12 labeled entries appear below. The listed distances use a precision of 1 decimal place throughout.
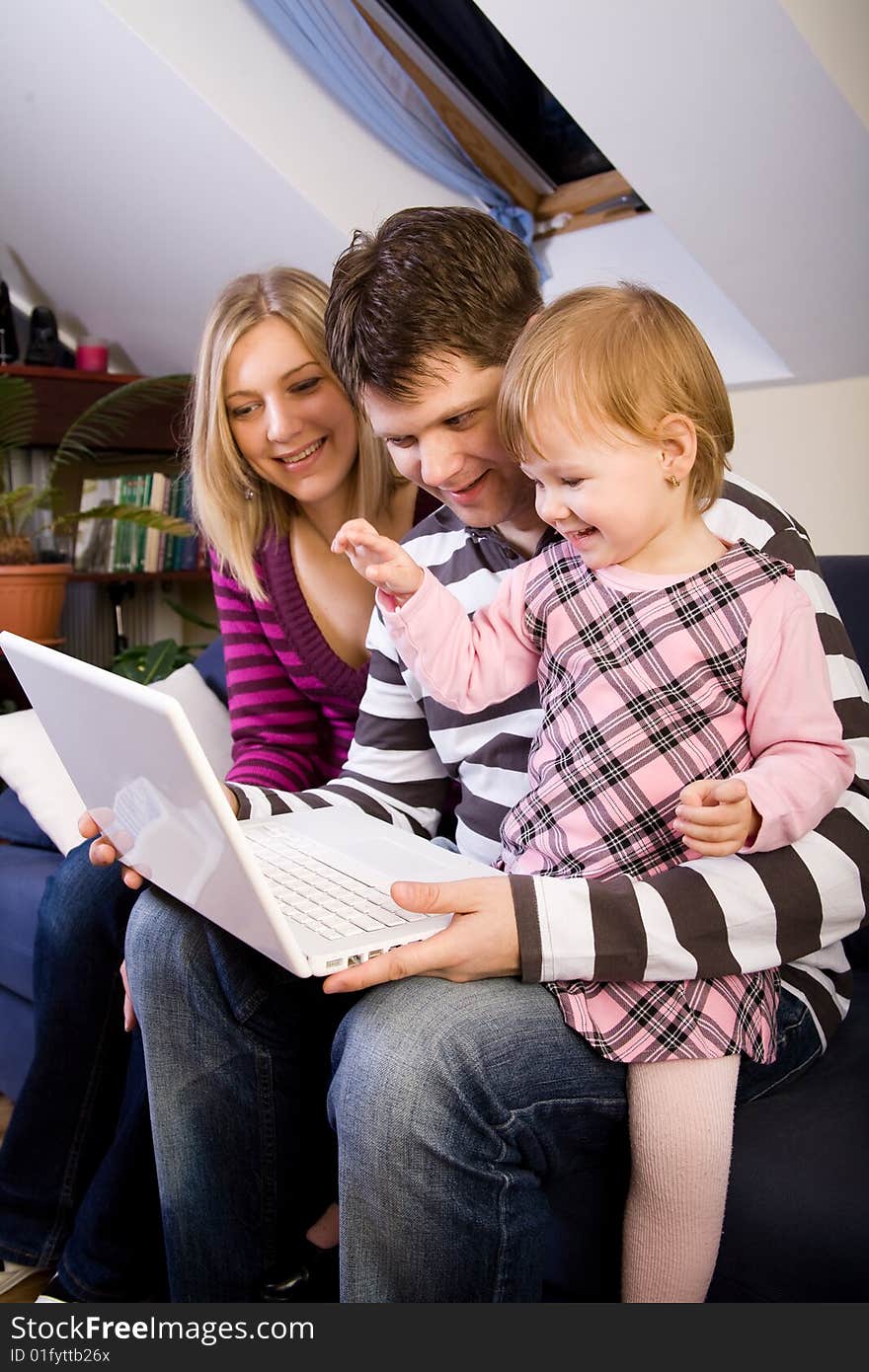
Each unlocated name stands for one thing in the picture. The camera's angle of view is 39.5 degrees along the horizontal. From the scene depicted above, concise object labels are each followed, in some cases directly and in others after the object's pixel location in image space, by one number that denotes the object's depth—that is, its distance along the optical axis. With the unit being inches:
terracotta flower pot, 121.6
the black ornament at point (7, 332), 136.9
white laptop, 33.7
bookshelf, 141.0
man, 36.4
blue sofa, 36.9
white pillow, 73.0
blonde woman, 52.0
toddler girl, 37.7
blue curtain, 101.9
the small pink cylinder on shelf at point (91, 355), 144.9
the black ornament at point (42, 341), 140.2
